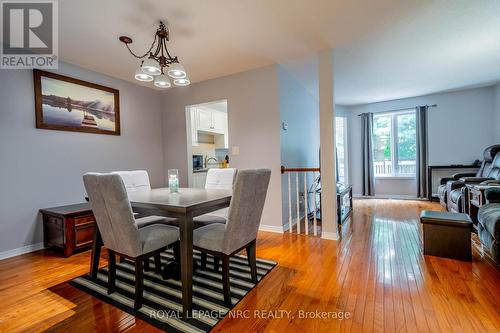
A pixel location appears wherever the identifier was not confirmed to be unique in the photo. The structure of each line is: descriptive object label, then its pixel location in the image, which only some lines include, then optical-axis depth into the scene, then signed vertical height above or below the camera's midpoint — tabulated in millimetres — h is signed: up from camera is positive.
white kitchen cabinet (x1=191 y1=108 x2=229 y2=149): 4879 +945
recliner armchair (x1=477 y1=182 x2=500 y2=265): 1967 -587
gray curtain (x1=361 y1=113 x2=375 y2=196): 5863 +271
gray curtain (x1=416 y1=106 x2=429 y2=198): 5273 +272
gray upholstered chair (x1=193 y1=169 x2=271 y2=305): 1578 -442
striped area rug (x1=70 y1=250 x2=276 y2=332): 1481 -996
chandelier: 2025 +878
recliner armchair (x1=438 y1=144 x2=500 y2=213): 3469 -366
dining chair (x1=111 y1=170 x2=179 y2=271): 2254 -239
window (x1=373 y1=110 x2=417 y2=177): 5648 +444
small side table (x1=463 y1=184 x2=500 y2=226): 2609 -485
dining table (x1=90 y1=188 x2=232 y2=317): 1499 -313
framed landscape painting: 2859 +889
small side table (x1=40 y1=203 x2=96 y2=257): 2609 -700
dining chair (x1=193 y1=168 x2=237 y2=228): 2576 -170
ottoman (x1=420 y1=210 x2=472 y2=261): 2234 -758
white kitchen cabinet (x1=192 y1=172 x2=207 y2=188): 4554 -279
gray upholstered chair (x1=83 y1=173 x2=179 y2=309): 1520 -437
